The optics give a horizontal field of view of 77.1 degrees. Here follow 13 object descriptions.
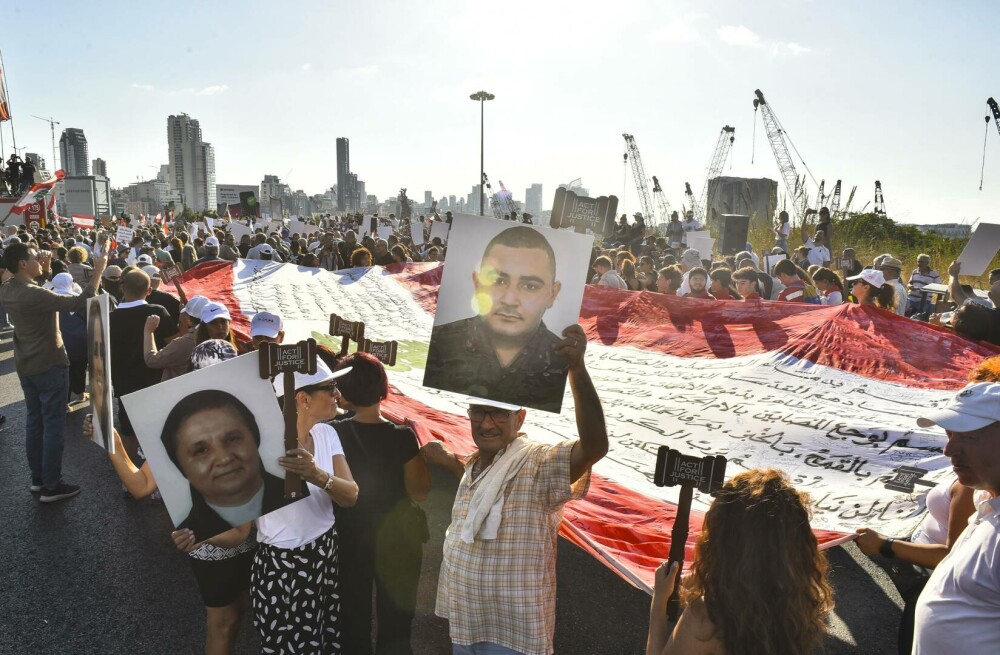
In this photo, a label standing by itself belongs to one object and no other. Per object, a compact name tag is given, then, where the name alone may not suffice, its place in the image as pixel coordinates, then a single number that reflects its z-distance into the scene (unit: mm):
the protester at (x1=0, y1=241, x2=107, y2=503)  5539
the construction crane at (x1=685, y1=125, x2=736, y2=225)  85250
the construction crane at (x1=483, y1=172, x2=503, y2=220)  63131
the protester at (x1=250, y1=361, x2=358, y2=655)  2773
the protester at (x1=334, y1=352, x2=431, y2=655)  3094
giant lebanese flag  3432
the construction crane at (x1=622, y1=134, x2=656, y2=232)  88419
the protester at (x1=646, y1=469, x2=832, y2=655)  1741
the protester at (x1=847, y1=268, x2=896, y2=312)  6172
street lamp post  35384
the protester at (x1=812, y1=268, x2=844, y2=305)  7020
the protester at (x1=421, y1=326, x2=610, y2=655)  2477
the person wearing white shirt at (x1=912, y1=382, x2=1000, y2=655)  1964
